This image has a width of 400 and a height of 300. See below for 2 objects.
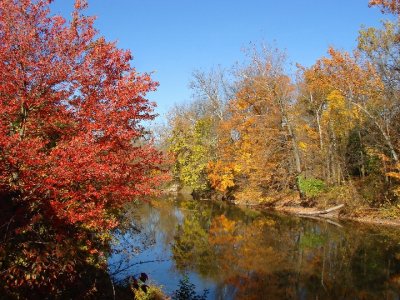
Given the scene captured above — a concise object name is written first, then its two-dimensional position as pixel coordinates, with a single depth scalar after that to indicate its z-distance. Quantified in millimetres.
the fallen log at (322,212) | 32594
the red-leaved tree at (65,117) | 9547
